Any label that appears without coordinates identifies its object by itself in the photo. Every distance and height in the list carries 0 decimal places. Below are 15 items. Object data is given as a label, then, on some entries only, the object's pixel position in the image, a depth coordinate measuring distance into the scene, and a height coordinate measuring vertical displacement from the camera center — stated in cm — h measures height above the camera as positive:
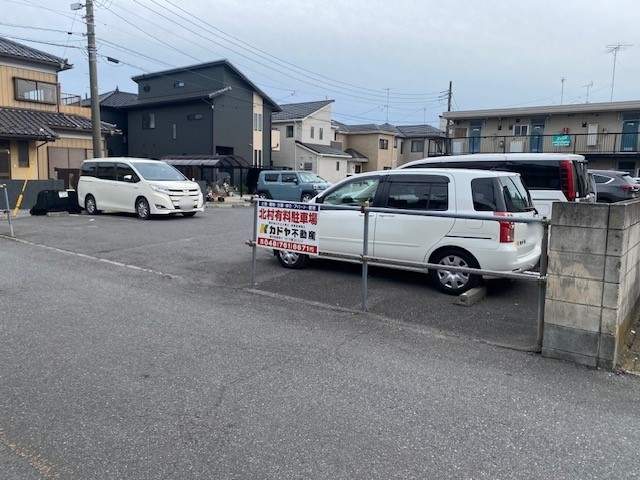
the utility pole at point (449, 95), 4156 +795
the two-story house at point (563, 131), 2827 +372
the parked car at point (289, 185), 2322 +12
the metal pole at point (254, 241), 720 -79
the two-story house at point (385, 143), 4822 +459
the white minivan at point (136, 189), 1530 -16
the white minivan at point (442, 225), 632 -46
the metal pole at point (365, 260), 611 -87
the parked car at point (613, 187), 1574 +26
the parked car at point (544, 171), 946 +43
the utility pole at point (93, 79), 1914 +394
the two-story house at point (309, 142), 4044 +378
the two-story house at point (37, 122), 2195 +281
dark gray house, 3456 +507
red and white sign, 671 -53
